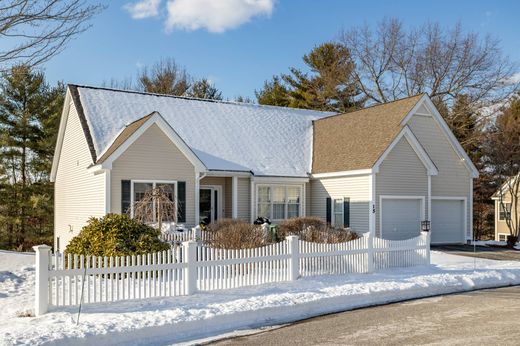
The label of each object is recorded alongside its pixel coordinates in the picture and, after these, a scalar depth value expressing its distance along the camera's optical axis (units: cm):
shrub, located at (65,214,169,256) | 1210
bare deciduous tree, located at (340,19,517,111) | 3675
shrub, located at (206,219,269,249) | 1468
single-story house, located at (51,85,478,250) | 1888
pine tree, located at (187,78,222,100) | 4706
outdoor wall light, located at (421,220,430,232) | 2162
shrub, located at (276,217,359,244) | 1650
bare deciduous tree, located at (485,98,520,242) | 3234
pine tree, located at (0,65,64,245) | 3064
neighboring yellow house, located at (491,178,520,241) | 4062
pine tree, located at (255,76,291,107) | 4847
